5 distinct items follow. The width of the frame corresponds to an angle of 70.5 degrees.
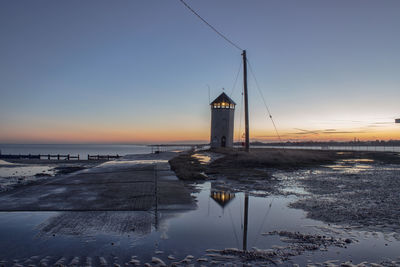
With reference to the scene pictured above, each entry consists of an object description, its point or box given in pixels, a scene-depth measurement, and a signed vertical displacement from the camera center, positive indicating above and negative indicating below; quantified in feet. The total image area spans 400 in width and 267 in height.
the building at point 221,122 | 135.44 +7.24
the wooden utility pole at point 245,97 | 90.05 +12.81
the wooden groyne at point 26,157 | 190.29 -14.82
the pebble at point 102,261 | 14.55 -6.56
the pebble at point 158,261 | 14.63 -6.56
